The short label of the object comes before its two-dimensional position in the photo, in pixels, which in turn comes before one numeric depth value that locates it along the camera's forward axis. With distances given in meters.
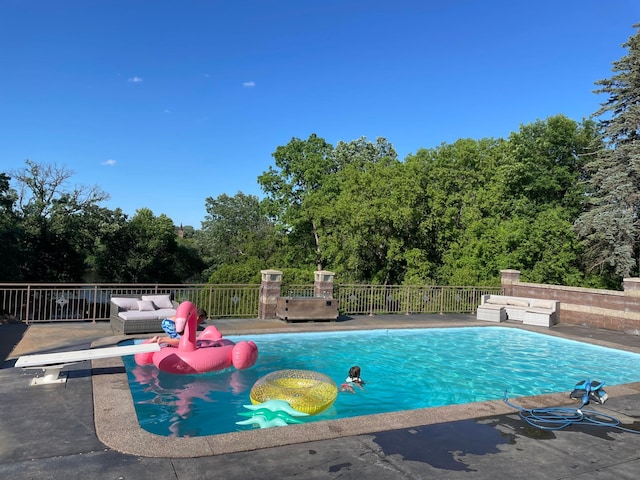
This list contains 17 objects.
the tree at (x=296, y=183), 33.28
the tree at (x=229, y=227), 45.91
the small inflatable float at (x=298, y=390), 6.57
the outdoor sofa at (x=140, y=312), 10.27
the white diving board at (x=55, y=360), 6.41
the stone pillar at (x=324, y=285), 14.67
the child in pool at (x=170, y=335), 8.27
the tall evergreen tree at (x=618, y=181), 21.38
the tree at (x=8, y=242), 23.75
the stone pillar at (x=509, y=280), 17.83
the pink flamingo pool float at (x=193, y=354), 7.84
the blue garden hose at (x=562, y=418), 5.64
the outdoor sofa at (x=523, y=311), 15.40
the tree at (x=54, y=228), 30.51
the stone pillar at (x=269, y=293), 13.80
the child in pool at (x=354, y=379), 8.31
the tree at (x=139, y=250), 36.94
